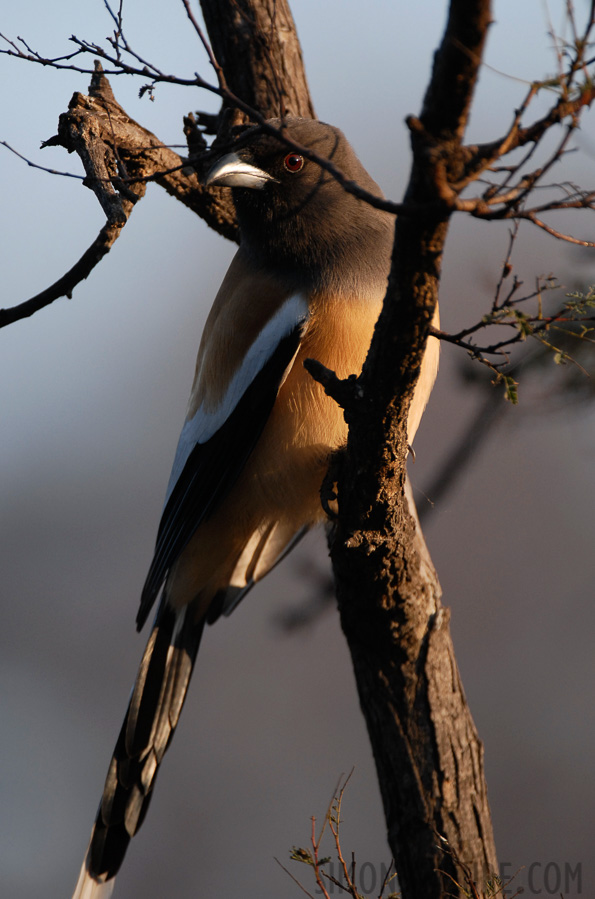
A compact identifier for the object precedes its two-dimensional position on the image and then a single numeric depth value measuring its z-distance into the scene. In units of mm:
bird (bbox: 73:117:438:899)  5707
